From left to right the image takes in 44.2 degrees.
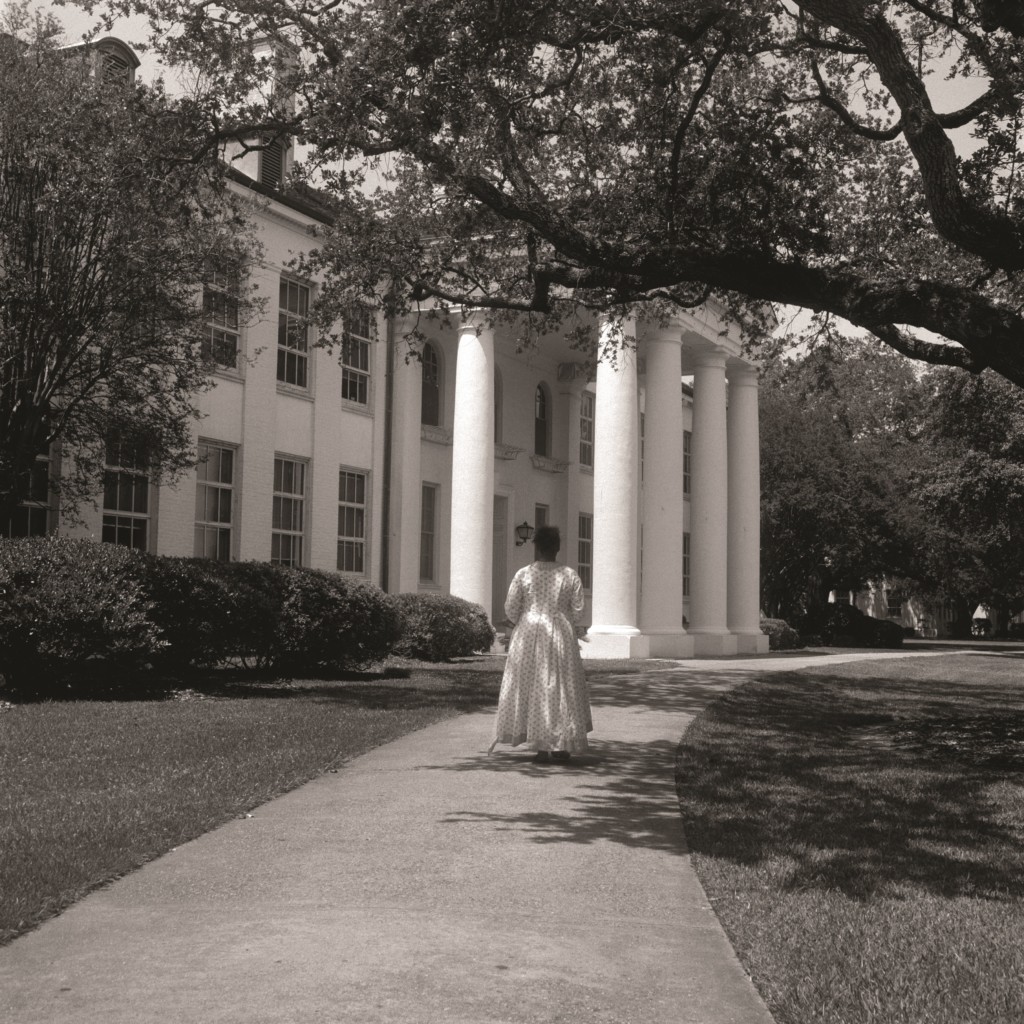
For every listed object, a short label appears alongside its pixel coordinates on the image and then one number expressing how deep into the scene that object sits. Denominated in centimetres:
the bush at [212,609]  1476
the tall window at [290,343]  2333
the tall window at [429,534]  2752
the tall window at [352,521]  2495
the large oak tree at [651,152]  999
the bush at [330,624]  1648
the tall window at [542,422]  3222
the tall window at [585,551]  3381
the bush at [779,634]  3453
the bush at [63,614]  1284
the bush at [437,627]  2161
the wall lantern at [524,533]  2880
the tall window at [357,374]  2506
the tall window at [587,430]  3394
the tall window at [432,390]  2814
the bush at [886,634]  4231
